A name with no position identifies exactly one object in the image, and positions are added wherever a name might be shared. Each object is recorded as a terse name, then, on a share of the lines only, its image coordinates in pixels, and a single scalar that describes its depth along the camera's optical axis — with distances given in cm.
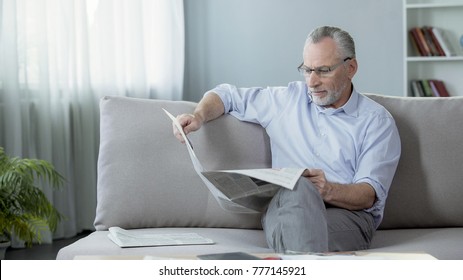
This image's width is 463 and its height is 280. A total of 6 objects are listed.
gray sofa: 442
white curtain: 747
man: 416
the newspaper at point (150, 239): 387
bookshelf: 901
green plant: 625
